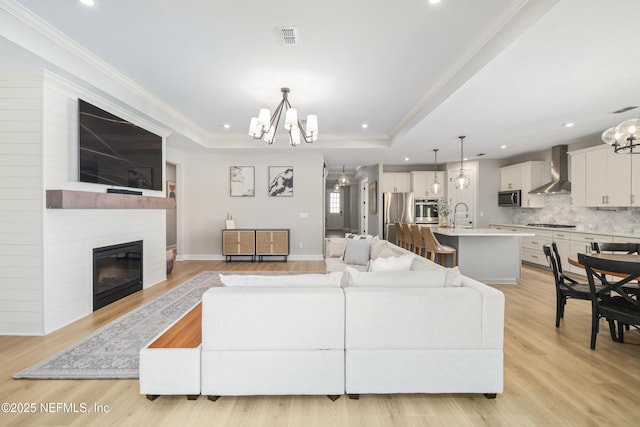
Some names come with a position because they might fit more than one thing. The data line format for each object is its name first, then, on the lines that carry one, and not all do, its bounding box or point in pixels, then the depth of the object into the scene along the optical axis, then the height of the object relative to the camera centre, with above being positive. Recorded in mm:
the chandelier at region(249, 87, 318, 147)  3473 +1072
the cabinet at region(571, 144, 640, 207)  4742 +624
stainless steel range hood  6017 +890
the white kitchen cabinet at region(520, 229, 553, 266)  5891 -707
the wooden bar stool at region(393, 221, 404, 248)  6537 -474
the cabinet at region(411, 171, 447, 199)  8547 +876
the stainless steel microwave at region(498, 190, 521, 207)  7102 +380
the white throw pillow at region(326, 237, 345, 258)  4879 -598
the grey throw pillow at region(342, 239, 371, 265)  4295 -586
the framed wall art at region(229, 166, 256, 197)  7051 +748
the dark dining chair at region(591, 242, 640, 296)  3365 -397
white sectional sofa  1837 -843
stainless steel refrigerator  8344 +77
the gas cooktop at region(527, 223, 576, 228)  5914 -254
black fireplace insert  3639 -833
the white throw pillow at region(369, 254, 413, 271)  2475 -445
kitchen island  4973 -751
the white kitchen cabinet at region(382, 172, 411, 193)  8797 +928
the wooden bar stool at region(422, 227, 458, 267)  4938 -614
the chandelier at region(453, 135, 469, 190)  5590 +617
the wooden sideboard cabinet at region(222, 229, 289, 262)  6648 -692
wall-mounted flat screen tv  3357 +801
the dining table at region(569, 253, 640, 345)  2785 -484
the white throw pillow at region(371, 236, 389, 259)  4011 -490
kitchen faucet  8055 +56
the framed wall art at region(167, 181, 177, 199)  6898 +540
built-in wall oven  8484 +23
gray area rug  2225 -1229
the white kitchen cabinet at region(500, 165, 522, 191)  7150 +909
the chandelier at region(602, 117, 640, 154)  2723 +779
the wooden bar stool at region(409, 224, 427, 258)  5453 -537
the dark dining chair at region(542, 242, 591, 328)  3063 -765
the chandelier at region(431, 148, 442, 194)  6504 +600
